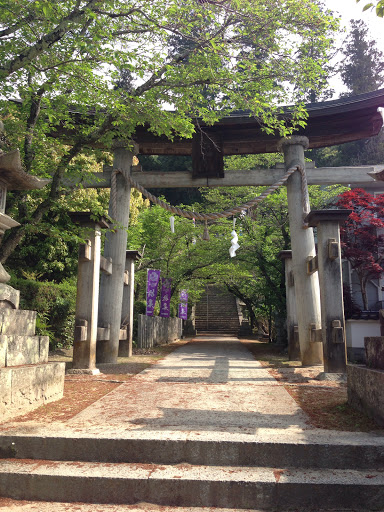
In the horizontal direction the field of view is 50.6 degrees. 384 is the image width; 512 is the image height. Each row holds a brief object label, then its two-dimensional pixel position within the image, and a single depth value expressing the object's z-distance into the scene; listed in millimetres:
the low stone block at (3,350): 4148
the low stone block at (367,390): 3760
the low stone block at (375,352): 4062
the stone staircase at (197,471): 2777
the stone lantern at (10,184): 4461
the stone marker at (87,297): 7270
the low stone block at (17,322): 4446
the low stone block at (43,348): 5086
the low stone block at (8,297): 4543
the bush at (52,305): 10102
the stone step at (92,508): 2734
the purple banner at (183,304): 18272
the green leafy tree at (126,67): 5828
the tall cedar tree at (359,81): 31109
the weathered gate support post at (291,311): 10008
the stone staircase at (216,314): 30672
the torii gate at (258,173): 8680
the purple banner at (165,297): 15562
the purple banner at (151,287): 13469
